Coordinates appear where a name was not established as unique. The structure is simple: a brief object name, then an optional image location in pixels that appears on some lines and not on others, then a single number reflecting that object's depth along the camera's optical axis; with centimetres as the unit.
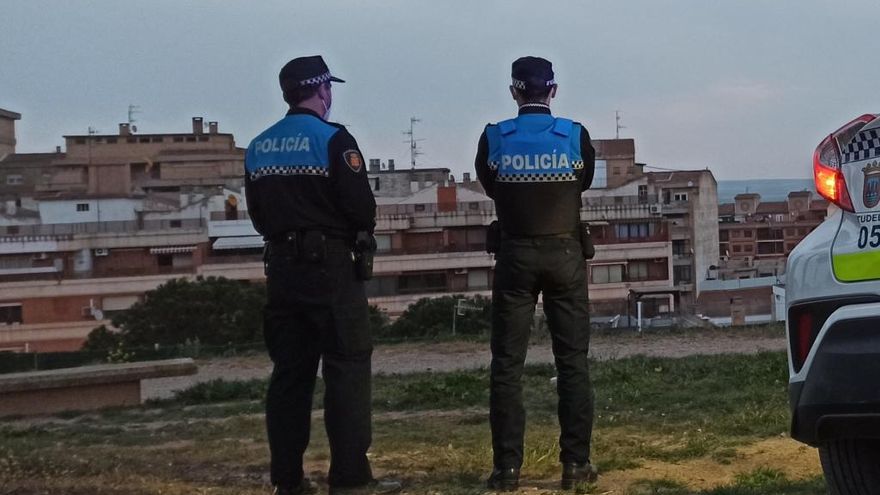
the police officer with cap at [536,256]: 530
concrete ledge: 939
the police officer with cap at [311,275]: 512
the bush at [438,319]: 1688
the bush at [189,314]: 2720
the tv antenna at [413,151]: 5988
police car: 359
